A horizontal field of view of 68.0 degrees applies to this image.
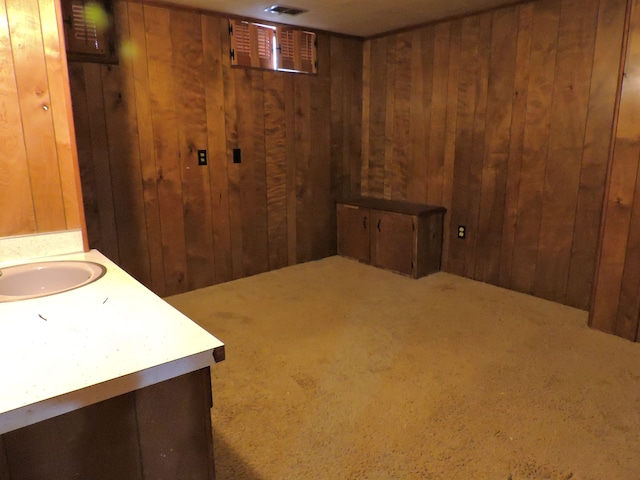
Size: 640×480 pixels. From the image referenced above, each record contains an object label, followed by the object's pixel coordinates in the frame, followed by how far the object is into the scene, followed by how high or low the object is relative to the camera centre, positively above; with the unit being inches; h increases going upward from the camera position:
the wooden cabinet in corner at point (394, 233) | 151.7 -32.8
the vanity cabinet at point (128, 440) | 36.6 -24.6
